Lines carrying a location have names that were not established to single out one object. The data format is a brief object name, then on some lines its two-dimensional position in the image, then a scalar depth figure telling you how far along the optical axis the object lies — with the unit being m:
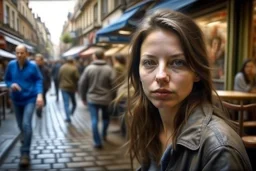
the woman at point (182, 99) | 0.99
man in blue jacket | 4.79
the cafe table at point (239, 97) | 4.00
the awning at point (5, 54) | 3.00
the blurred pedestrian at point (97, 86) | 6.17
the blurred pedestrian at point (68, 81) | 9.13
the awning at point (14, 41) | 3.13
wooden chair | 3.67
